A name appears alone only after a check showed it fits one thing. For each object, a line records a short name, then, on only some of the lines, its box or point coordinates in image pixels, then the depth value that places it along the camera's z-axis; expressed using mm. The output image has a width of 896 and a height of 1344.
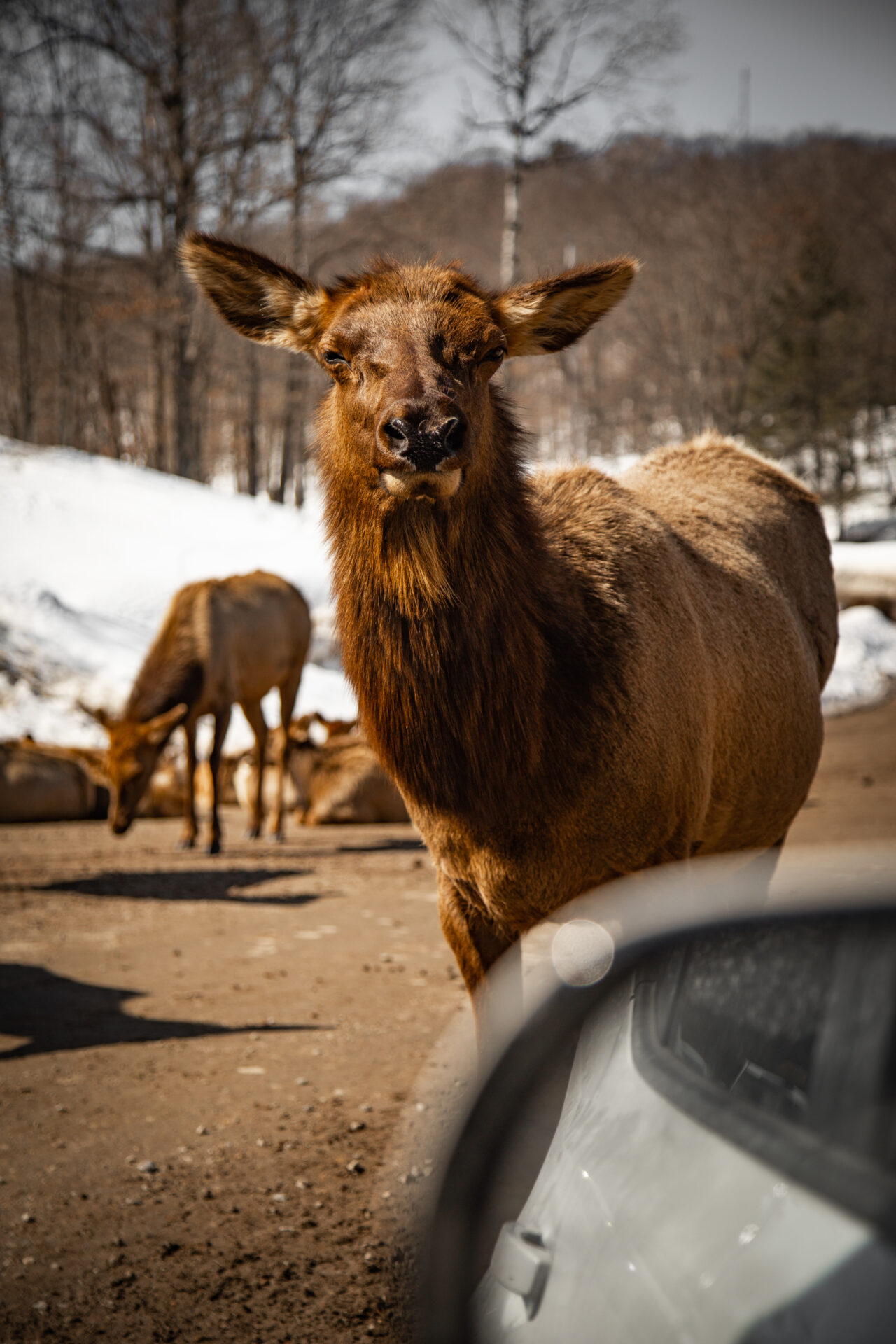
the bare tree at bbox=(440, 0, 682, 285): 17984
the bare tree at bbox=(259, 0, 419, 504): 24281
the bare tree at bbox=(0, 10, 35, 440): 18625
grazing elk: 10008
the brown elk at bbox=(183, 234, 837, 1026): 3002
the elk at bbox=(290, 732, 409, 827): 11578
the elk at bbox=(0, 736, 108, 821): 11148
